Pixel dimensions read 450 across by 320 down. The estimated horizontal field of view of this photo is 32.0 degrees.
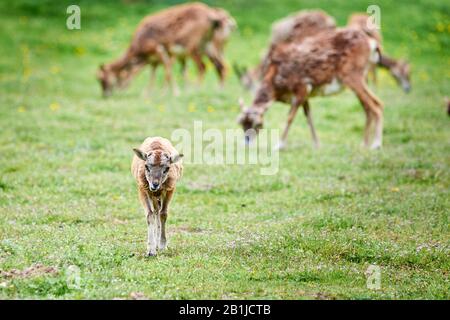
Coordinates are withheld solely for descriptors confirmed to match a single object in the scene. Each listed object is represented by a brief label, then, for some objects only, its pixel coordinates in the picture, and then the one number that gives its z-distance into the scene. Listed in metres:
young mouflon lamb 9.09
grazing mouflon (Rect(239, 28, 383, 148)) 16.39
